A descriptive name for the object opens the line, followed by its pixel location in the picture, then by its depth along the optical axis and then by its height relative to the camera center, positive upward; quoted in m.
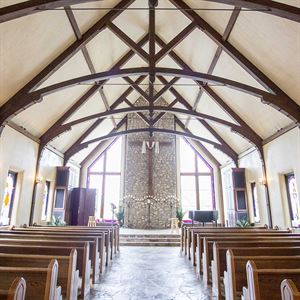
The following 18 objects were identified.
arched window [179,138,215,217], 11.50 +1.72
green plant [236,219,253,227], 7.92 -0.21
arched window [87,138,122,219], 11.51 +1.79
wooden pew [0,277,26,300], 1.11 -0.35
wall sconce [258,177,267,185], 6.93 +1.02
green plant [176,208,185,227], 10.63 +0.04
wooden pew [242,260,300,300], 1.65 -0.43
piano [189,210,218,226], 8.71 +0.01
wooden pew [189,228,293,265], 4.22 -0.29
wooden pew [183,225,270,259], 4.90 -0.47
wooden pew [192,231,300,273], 3.84 -0.30
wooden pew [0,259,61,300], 1.63 -0.44
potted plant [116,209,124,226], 10.95 -0.07
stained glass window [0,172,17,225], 5.70 +0.38
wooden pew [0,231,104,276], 3.36 -0.33
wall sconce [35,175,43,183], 6.86 +1.00
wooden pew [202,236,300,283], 3.02 -0.33
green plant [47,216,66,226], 7.88 -0.23
